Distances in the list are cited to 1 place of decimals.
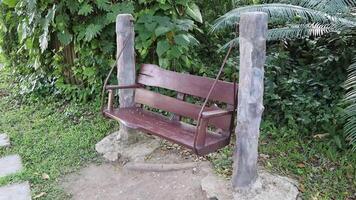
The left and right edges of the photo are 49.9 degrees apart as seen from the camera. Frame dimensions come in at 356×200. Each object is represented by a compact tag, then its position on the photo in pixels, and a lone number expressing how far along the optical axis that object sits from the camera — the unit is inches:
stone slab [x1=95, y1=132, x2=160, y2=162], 127.5
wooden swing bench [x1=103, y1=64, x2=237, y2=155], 92.4
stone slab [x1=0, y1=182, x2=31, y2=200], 108.9
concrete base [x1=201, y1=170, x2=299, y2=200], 98.4
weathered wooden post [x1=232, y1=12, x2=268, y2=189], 88.3
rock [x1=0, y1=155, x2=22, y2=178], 124.9
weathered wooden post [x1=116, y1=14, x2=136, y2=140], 124.6
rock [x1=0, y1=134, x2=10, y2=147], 144.8
